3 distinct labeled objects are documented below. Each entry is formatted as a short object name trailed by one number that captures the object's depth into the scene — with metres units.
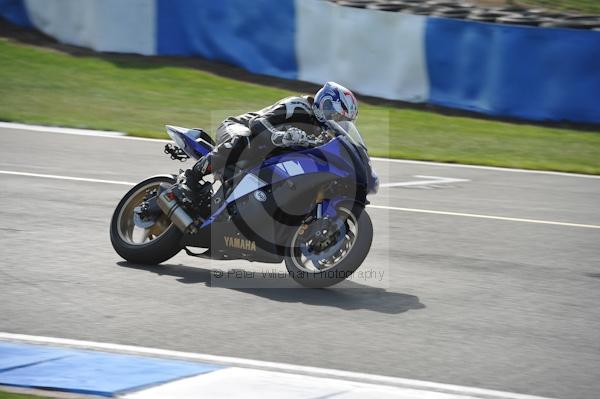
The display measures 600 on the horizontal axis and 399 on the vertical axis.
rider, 15.07
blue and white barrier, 33.91
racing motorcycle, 14.95
